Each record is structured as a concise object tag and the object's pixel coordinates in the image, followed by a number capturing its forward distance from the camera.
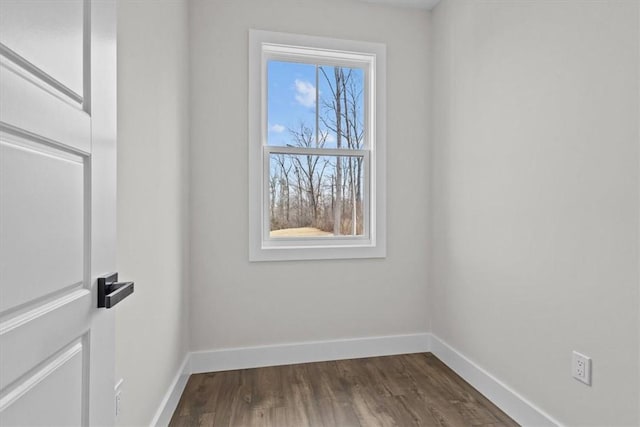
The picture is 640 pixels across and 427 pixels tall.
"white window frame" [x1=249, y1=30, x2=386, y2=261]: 2.51
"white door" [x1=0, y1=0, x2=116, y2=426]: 0.57
